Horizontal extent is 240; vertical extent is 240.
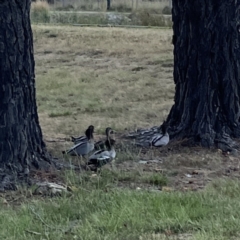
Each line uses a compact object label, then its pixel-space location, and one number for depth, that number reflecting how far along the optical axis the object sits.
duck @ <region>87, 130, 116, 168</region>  12.67
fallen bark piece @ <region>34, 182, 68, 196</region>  11.19
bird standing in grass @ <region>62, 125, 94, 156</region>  13.85
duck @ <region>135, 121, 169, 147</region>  14.92
